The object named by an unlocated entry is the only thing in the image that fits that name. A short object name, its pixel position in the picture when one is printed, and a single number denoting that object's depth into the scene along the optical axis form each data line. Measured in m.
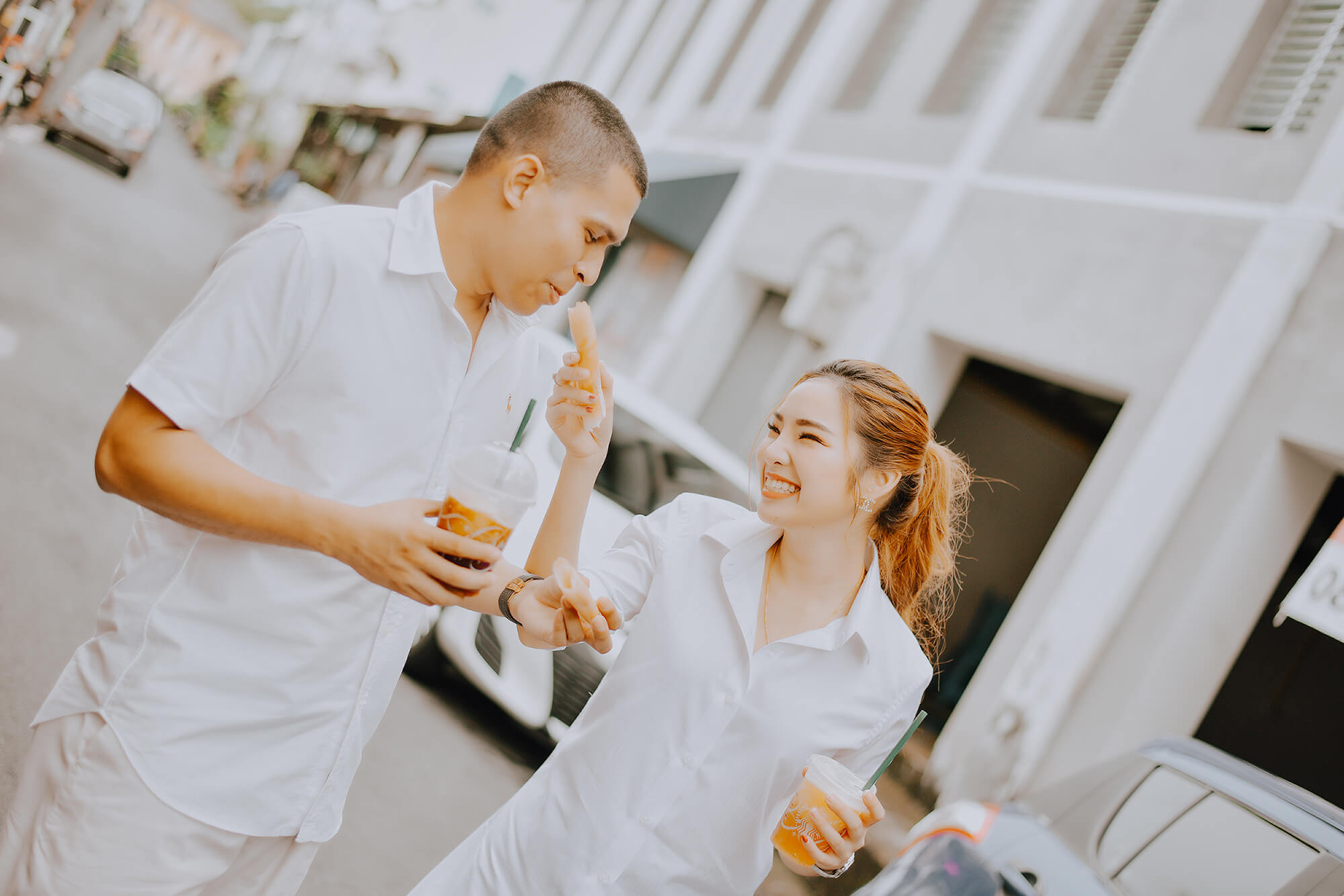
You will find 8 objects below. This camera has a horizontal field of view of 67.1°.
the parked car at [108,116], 19.69
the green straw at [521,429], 1.83
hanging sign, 5.57
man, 1.51
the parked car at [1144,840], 2.81
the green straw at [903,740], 2.03
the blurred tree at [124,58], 44.31
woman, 1.93
